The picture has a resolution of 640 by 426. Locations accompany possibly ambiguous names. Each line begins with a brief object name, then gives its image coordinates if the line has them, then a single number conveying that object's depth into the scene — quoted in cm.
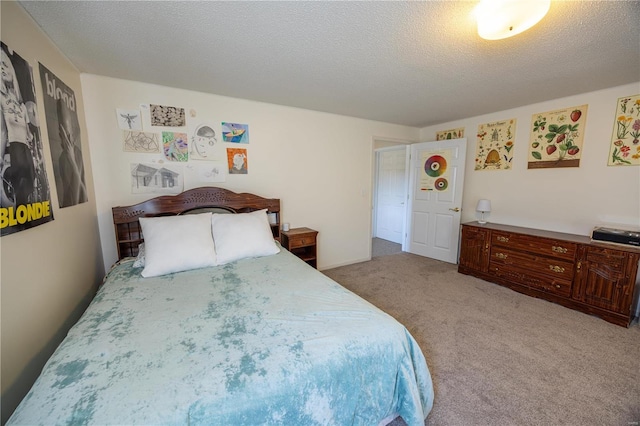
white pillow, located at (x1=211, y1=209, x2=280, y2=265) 204
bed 78
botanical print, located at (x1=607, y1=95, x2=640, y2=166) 231
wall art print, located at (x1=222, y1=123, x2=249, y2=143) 267
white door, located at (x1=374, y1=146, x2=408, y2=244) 492
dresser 216
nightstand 287
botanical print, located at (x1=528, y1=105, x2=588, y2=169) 265
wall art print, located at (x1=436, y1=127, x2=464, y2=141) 371
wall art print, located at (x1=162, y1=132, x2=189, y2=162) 241
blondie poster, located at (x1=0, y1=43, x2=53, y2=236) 109
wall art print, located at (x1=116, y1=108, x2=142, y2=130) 223
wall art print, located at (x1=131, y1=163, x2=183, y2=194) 235
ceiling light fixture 112
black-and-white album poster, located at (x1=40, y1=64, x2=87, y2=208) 155
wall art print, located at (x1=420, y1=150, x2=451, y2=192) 374
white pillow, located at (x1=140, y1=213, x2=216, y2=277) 178
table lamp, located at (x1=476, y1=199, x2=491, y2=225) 323
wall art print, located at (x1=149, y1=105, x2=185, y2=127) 235
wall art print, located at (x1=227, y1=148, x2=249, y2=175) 272
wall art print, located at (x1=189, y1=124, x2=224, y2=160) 253
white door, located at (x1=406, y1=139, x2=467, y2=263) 364
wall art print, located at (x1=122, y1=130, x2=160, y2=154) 227
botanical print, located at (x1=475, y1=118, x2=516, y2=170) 319
